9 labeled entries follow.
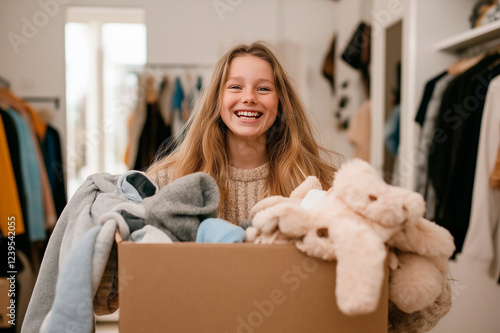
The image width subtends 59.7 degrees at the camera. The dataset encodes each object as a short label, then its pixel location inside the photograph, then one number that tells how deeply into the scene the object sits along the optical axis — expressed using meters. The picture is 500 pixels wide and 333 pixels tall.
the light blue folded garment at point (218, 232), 0.71
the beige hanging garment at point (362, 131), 3.20
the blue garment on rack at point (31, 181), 2.61
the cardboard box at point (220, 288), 0.67
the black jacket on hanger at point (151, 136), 3.11
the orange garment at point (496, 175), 1.85
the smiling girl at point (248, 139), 1.38
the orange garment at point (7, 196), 2.34
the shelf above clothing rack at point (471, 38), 2.03
